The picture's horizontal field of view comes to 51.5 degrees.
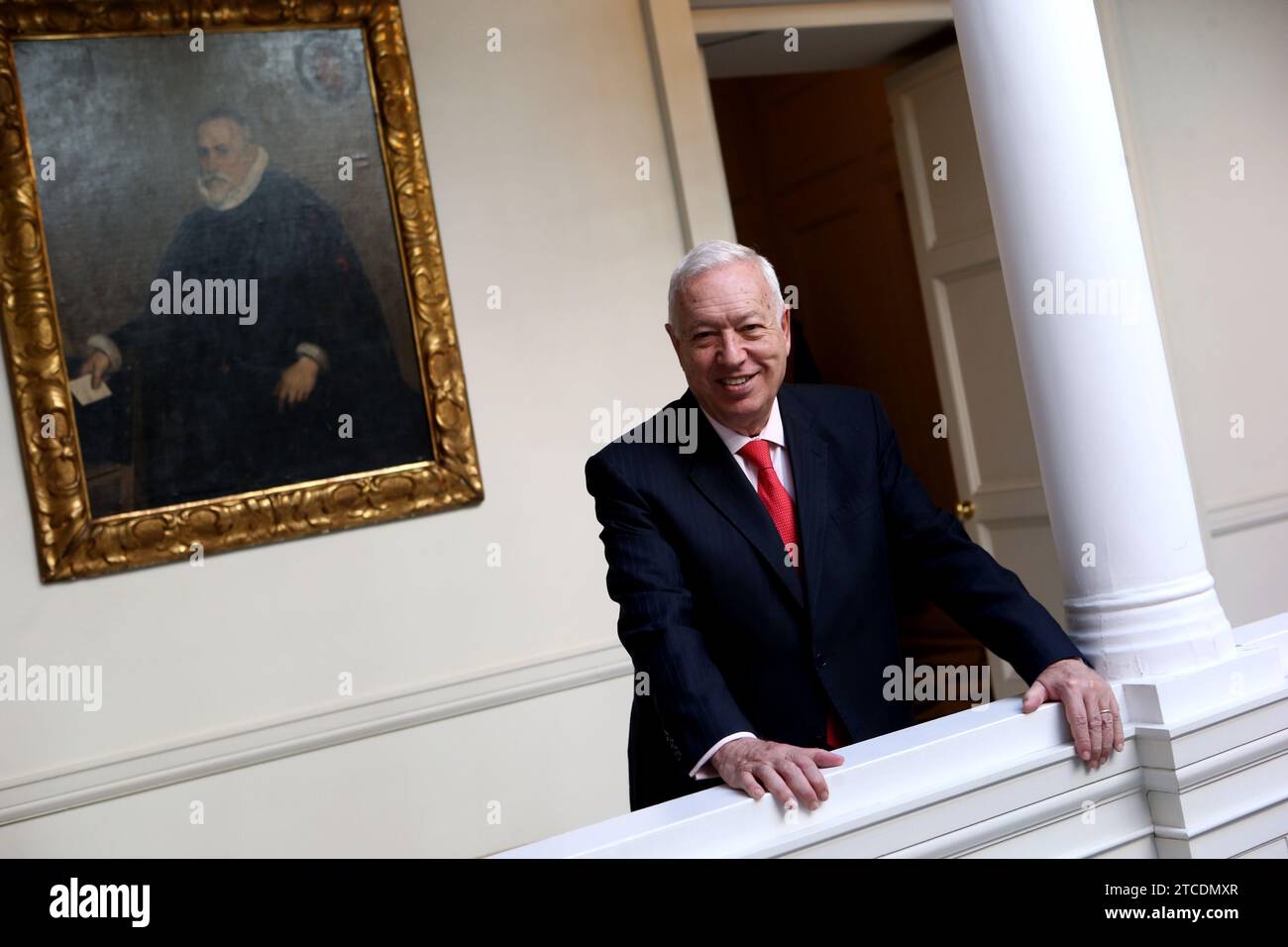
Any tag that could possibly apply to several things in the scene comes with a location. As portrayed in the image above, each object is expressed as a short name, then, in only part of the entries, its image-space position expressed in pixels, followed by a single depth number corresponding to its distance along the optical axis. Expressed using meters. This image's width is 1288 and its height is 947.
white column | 2.58
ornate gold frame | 3.76
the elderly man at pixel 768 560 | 2.41
